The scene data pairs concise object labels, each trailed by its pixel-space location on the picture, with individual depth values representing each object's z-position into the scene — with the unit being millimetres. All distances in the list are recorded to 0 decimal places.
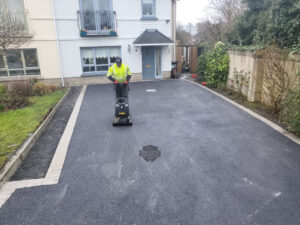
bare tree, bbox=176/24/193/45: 30592
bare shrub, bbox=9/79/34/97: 10412
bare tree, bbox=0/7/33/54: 9177
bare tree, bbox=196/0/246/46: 19895
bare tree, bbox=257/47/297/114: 7223
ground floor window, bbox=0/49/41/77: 13406
